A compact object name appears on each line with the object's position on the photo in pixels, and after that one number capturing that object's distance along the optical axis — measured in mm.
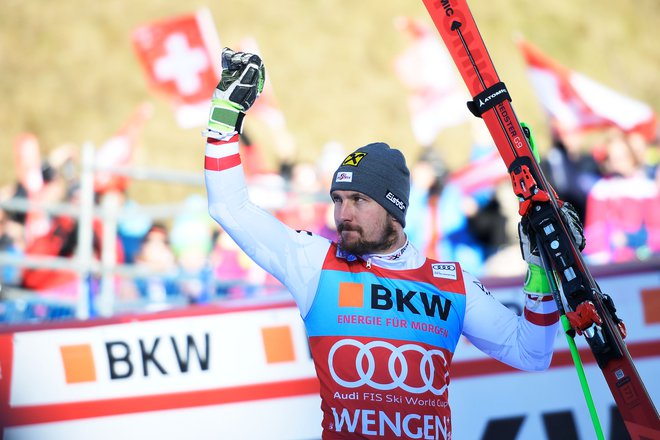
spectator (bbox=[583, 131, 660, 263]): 16406
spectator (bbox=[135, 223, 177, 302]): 17375
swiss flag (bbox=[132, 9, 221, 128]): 19266
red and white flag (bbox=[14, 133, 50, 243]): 19266
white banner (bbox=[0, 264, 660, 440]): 9820
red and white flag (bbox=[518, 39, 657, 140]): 19469
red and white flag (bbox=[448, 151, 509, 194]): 18984
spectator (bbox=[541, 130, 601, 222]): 19828
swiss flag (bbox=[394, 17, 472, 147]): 20375
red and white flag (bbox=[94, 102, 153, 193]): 21250
